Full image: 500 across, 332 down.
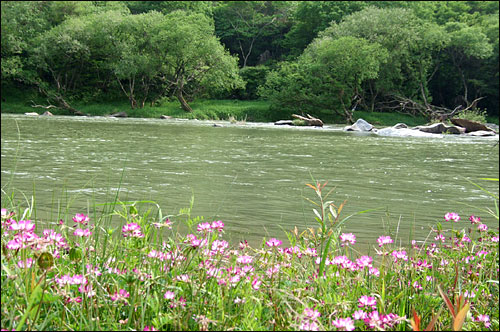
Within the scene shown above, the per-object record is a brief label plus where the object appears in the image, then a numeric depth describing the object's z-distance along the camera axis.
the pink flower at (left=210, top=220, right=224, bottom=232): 2.21
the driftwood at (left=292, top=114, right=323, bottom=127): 30.08
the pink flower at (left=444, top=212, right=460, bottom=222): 2.63
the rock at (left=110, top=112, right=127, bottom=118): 35.12
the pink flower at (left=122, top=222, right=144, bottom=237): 1.96
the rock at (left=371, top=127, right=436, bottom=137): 23.03
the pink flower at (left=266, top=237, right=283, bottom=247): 1.98
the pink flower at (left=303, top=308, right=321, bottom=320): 1.54
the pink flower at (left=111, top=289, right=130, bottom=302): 1.65
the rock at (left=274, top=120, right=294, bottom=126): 31.05
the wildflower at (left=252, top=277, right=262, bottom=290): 1.92
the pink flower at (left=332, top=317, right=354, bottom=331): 1.42
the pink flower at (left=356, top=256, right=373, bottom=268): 2.18
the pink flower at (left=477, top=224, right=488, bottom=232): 2.75
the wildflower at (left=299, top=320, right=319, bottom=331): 1.49
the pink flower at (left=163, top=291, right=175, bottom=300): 1.67
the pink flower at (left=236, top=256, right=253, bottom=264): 2.03
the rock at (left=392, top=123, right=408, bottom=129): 26.19
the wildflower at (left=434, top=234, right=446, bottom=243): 2.67
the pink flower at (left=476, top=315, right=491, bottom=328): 1.83
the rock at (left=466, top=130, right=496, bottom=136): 25.19
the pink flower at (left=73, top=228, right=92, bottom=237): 1.89
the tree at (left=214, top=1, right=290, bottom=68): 52.75
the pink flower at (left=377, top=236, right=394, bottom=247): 2.29
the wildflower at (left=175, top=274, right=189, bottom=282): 1.91
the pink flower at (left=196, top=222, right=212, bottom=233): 2.19
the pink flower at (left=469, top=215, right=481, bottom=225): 2.72
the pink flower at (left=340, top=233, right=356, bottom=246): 2.06
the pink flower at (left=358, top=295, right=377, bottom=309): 1.74
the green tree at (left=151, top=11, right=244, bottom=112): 35.56
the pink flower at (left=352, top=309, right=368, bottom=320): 1.61
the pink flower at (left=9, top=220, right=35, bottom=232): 1.68
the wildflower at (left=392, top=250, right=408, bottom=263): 2.38
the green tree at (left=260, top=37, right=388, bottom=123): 34.62
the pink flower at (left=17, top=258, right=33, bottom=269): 1.73
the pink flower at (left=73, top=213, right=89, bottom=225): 1.96
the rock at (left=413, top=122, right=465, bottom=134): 25.14
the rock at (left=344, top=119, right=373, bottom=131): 26.94
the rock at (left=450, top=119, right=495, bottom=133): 26.63
